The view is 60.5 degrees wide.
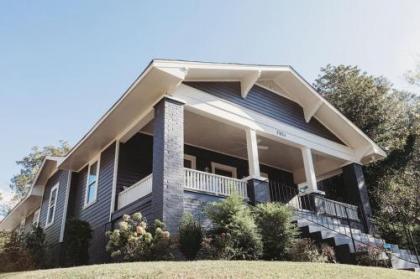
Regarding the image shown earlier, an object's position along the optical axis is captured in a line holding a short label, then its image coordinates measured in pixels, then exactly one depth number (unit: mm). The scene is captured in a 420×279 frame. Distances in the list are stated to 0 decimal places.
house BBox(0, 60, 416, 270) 9500
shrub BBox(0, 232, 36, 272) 11094
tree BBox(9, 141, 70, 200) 37531
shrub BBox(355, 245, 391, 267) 8719
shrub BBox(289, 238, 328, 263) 8273
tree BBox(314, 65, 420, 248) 17484
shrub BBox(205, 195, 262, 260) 7684
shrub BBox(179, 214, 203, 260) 7789
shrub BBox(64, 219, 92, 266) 11430
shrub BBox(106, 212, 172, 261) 7496
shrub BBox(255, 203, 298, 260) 8453
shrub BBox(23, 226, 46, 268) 12578
